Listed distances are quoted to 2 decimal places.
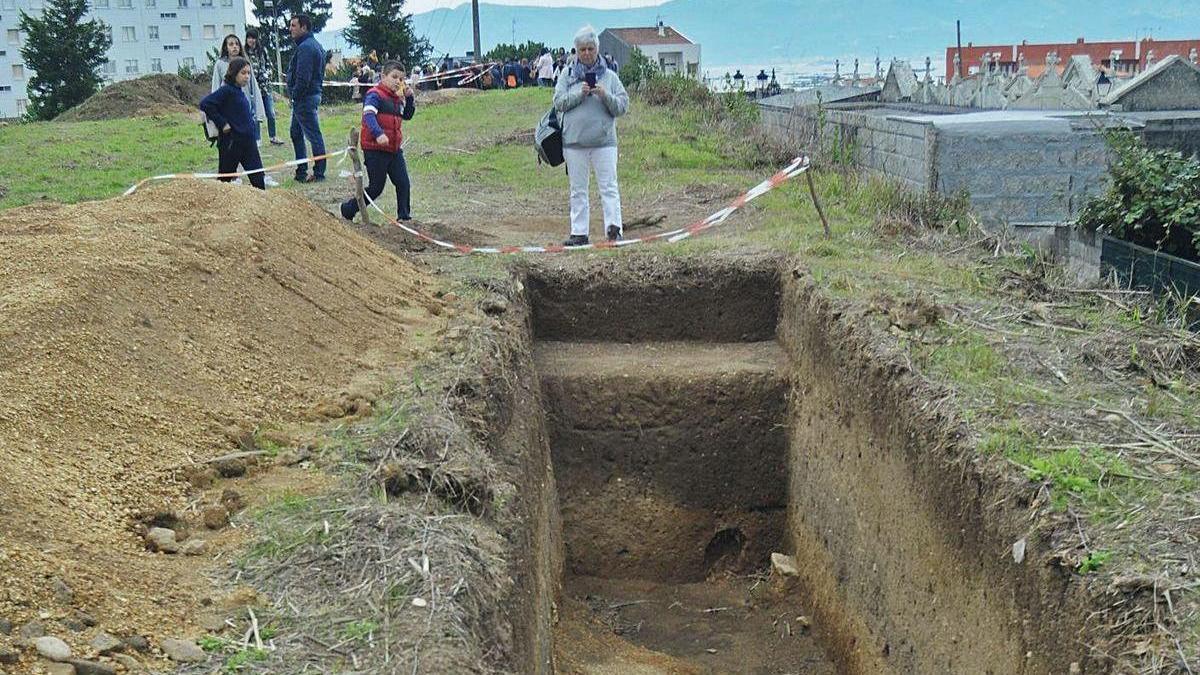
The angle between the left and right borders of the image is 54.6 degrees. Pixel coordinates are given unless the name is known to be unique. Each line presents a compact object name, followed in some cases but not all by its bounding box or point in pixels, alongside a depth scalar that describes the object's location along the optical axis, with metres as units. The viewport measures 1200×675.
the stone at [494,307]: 7.72
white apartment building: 65.00
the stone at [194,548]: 4.09
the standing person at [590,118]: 8.98
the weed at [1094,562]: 4.12
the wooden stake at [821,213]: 9.27
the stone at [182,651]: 3.38
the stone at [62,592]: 3.43
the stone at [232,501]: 4.46
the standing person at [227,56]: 11.48
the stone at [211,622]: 3.57
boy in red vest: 9.55
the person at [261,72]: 13.84
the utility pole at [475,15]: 40.56
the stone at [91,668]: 3.17
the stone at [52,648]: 3.18
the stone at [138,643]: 3.36
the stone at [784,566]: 8.02
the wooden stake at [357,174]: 9.39
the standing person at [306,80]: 11.91
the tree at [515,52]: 45.51
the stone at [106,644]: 3.28
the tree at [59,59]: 33.78
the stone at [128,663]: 3.26
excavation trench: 5.95
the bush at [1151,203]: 7.94
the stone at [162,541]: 4.08
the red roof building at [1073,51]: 47.80
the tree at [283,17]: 41.72
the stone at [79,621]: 3.34
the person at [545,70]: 33.59
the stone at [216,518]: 4.32
